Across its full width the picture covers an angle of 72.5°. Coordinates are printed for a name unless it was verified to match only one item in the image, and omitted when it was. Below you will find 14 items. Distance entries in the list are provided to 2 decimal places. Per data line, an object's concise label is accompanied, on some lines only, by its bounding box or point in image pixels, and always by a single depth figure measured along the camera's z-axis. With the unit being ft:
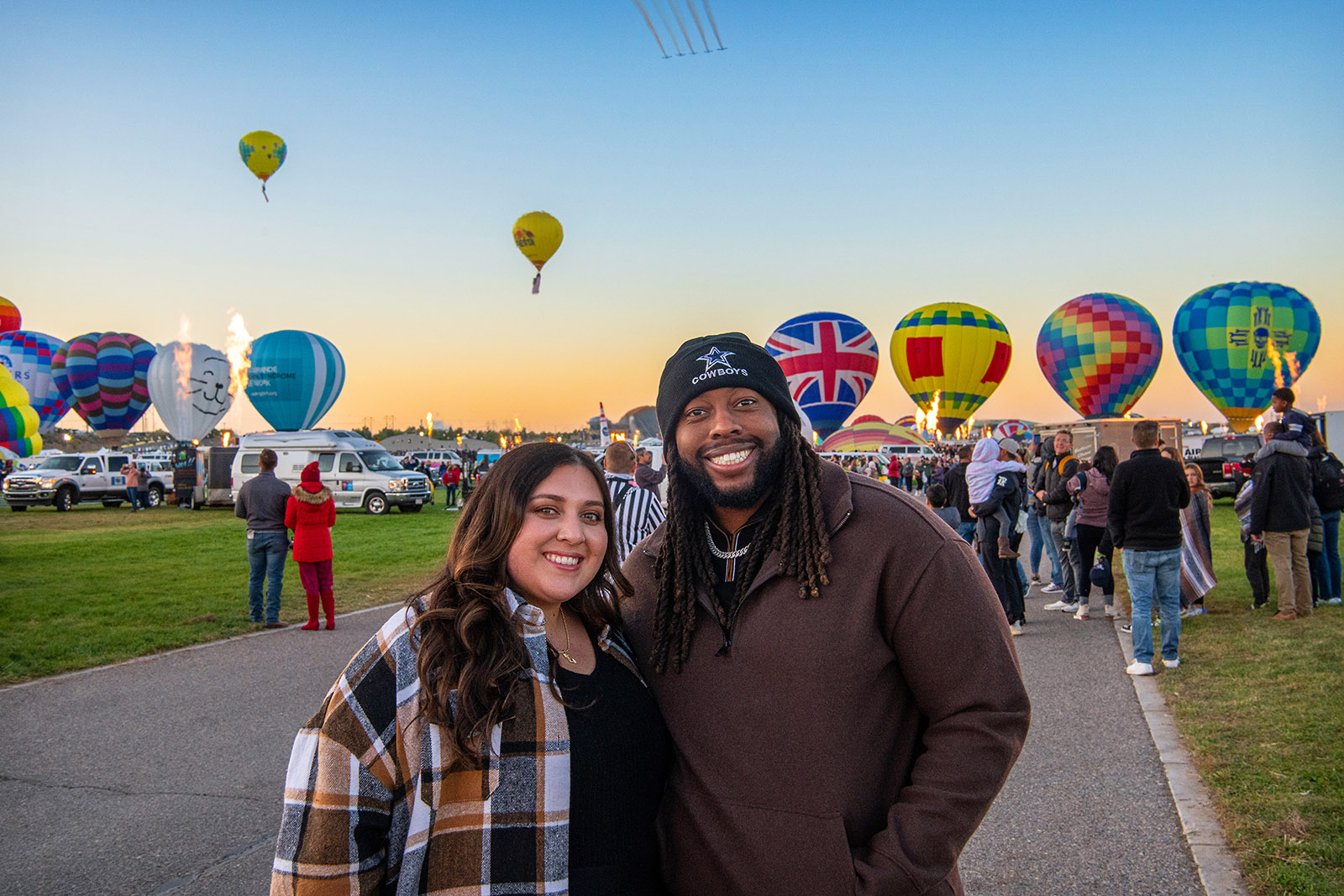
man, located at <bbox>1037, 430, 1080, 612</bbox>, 31.42
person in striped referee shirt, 20.80
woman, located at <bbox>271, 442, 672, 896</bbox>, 5.26
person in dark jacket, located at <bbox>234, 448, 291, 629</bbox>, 30.83
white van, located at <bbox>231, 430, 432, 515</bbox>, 86.74
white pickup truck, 90.12
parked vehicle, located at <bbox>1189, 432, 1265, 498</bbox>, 73.97
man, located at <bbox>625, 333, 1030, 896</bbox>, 5.73
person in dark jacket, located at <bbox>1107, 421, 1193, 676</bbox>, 21.70
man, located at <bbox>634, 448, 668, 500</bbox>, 25.14
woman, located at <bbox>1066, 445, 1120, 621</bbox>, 29.04
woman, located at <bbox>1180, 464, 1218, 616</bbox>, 27.78
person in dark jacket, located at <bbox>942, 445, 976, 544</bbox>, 30.48
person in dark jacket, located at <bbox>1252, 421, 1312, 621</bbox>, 26.81
